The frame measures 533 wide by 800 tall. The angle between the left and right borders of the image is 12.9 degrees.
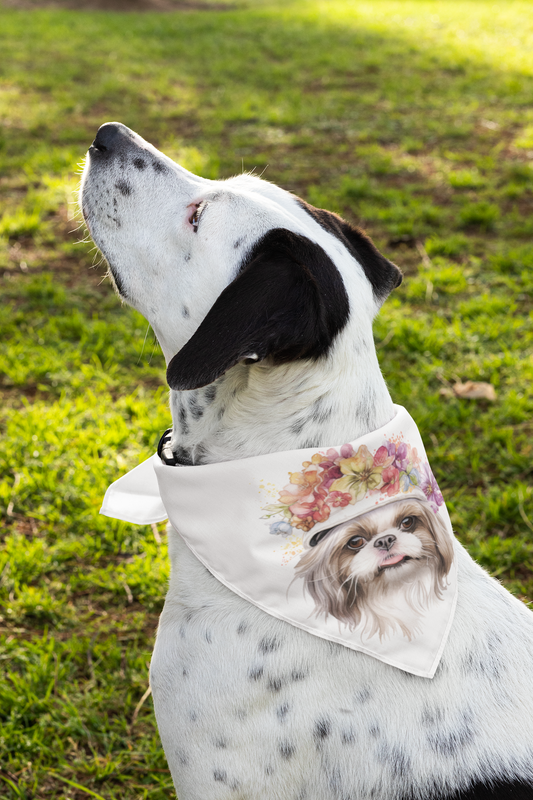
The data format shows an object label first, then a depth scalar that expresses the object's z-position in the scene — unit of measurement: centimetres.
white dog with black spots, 188
